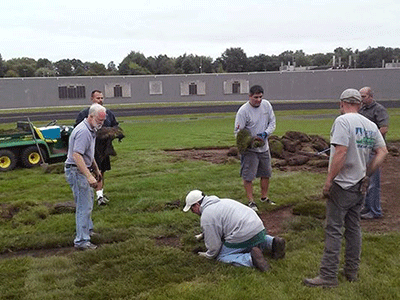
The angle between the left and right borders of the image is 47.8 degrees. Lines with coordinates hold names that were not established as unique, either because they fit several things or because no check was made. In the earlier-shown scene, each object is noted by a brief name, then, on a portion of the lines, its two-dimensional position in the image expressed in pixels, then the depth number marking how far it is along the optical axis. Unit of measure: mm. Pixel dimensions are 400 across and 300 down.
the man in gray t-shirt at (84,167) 5371
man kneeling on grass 4613
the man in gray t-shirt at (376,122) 6277
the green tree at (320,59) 97038
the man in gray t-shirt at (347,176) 4066
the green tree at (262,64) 82188
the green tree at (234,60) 80062
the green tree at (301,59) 96456
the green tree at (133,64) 66688
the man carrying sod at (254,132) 6973
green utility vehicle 10648
